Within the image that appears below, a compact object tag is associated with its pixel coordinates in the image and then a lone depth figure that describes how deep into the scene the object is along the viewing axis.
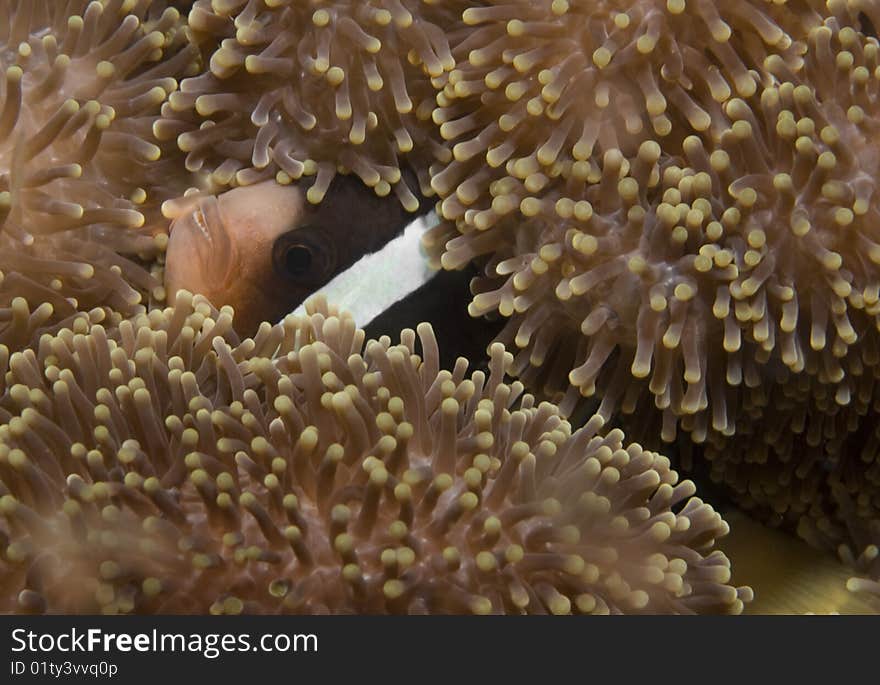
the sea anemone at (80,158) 0.24
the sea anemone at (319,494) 0.21
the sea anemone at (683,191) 0.23
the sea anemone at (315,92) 0.24
